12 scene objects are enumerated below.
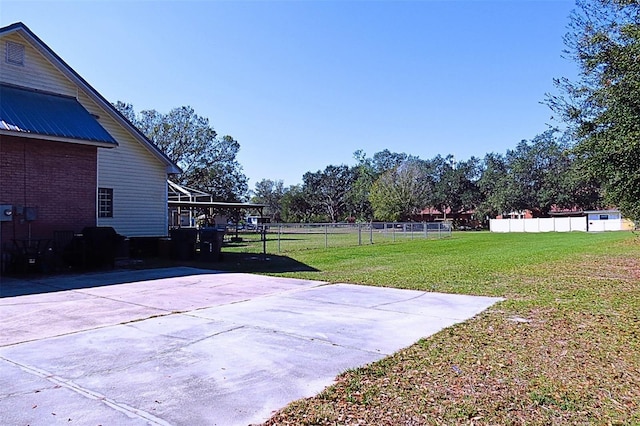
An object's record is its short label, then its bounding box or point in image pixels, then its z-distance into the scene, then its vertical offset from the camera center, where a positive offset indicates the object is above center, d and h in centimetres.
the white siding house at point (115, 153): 1466 +260
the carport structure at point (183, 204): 3186 +115
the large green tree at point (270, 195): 9475 +549
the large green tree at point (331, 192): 8588 +520
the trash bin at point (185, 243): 1672 -74
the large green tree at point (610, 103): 1004 +277
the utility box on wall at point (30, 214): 1294 +28
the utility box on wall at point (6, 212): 1252 +33
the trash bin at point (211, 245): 1647 -81
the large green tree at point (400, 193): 6275 +357
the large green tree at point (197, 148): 4953 +833
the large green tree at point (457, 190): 7621 +473
